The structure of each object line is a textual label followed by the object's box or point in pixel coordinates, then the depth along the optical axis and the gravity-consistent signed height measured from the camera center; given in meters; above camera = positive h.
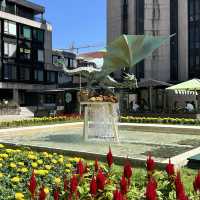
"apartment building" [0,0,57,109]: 40.10 +6.87
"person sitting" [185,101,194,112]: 19.18 -0.57
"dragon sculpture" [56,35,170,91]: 9.91 +1.47
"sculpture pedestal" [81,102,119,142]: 9.75 -0.69
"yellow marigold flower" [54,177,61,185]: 4.11 -1.16
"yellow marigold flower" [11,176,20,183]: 4.07 -1.12
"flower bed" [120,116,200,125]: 14.86 -1.10
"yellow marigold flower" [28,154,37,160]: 5.30 -1.05
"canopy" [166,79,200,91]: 19.46 +0.93
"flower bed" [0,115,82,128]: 14.58 -1.16
